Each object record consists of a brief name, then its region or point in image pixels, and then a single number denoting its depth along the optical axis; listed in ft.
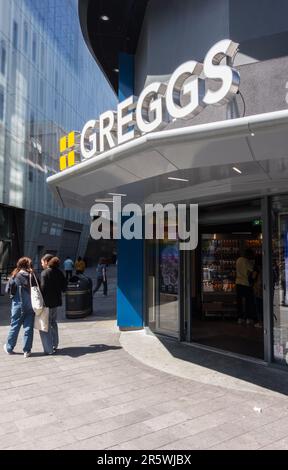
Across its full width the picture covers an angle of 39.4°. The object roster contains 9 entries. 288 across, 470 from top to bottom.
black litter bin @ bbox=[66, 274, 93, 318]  35.96
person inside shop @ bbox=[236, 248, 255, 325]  31.04
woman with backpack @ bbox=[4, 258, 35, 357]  22.25
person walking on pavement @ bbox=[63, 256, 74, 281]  72.33
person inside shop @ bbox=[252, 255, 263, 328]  31.42
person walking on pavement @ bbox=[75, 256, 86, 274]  47.19
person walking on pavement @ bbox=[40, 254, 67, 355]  22.62
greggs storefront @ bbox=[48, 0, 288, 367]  15.55
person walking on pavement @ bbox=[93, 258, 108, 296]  50.51
